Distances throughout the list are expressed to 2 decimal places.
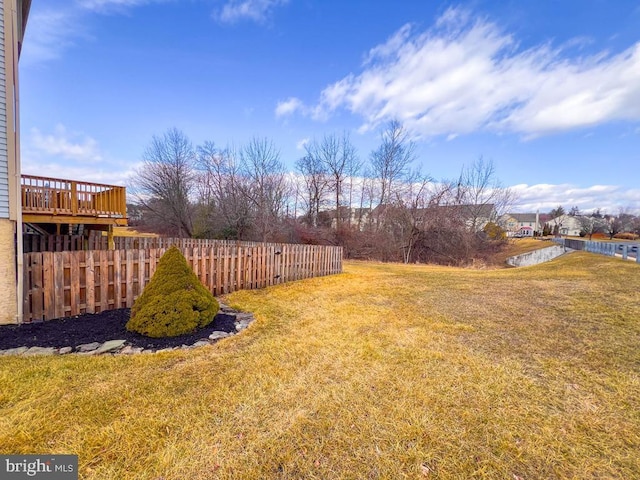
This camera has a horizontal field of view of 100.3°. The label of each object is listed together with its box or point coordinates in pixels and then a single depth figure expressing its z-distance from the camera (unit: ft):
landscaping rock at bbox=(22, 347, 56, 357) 10.06
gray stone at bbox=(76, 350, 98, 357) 10.28
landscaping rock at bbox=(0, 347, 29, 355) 10.05
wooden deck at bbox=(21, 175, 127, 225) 25.18
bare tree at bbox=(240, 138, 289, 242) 70.33
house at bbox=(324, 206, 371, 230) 77.00
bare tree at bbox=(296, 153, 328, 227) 81.35
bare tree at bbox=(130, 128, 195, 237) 79.20
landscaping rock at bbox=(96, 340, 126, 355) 10.65
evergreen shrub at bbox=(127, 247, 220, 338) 12.21
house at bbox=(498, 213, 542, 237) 196.34
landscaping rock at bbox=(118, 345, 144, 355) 10.63
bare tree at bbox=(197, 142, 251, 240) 70.23
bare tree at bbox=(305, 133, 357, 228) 80.33
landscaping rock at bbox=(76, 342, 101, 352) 10.69
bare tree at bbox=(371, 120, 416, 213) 81.20
